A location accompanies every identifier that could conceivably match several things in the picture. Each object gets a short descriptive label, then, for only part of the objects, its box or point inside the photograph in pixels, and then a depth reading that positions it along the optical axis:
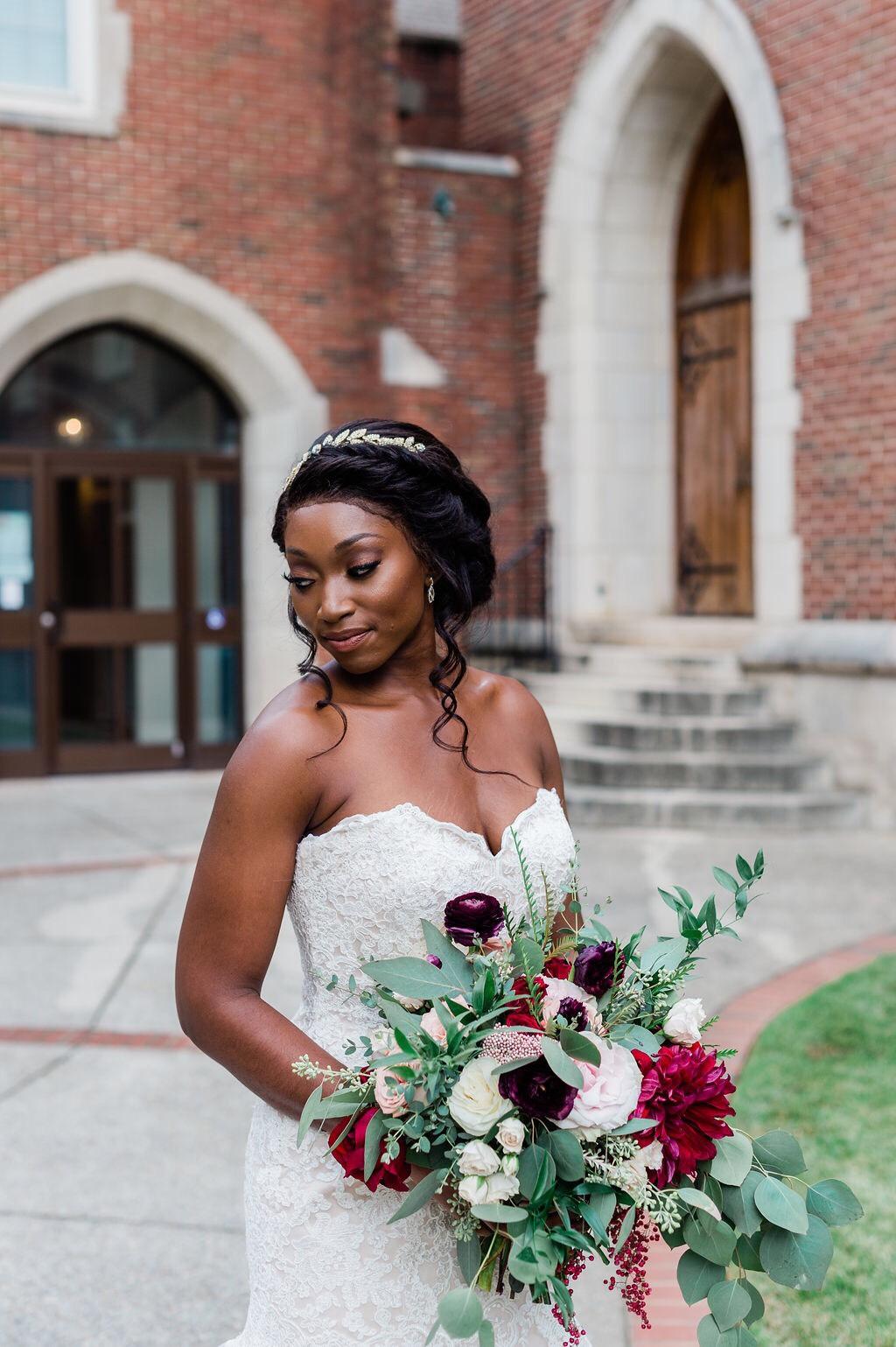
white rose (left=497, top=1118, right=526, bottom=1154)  1.49
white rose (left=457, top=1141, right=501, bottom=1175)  1.48
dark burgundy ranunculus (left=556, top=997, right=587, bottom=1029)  1.58
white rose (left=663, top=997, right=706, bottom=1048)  1.67
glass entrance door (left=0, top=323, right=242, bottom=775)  11.05
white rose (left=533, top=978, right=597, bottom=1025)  1.57
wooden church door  11.08
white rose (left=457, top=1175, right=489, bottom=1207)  1.48
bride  1.74
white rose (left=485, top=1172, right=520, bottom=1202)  1.49
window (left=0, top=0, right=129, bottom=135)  10.40
